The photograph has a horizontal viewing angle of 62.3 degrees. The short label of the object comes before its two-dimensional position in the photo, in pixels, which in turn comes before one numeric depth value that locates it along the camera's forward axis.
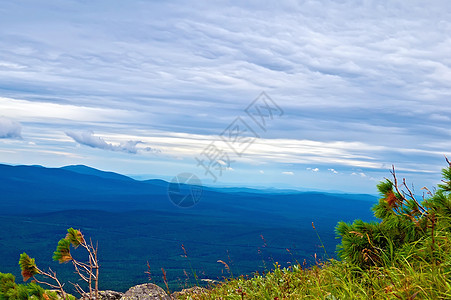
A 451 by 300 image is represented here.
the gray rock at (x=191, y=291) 9.16
